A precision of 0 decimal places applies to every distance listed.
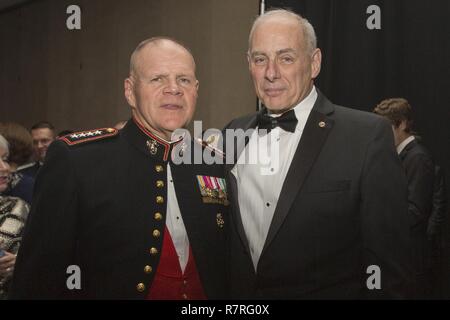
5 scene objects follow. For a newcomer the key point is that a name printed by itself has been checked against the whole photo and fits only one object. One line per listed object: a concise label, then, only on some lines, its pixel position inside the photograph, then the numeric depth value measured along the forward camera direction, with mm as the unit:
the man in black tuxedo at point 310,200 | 2053
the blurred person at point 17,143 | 3605
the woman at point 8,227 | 2561
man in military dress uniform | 1950
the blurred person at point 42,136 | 5516
